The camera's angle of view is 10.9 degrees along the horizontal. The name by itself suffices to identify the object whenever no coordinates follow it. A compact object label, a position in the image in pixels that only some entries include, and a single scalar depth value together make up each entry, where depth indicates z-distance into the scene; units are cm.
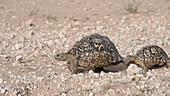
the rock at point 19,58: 1375
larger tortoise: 1186
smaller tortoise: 1244
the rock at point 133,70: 1119
